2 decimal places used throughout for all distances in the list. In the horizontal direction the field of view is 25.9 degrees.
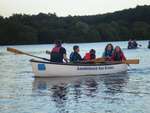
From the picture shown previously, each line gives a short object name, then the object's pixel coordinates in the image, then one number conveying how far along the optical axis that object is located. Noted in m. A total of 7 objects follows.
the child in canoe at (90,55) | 19.40
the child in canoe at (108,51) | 20.18
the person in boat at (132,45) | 44.75
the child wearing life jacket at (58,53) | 18.03
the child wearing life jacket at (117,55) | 19.86
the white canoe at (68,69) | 17.63
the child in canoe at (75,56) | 18.71
